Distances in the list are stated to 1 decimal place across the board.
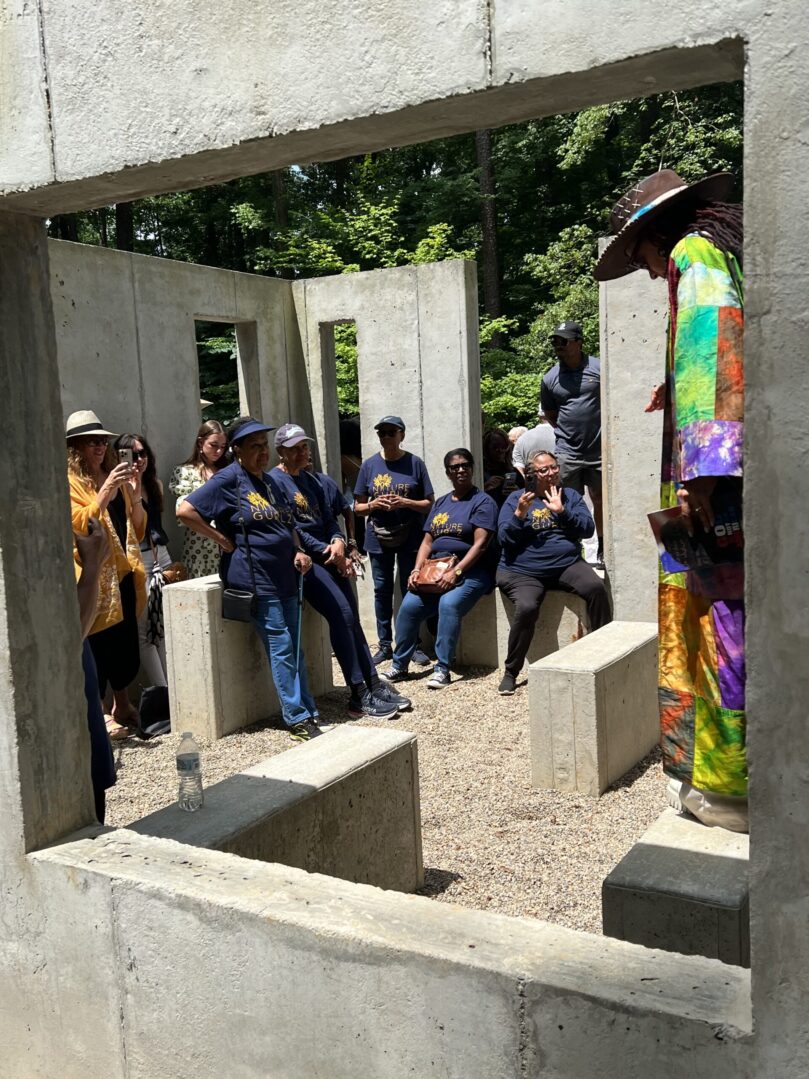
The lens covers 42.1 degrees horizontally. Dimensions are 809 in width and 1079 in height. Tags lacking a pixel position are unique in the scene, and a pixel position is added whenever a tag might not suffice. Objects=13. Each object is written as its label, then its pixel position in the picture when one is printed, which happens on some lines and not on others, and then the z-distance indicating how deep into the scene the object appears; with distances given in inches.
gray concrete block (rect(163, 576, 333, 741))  267.4
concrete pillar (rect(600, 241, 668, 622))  273.3
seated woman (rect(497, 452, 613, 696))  289.3
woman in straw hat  237.0
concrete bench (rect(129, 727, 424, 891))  132.9
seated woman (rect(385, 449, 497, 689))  310.7
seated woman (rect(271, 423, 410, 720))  282.5
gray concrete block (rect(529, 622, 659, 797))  215.5
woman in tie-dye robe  94.0
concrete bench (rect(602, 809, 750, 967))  110.1
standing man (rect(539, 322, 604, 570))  345.7
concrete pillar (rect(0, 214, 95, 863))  107.7
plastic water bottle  137.5
